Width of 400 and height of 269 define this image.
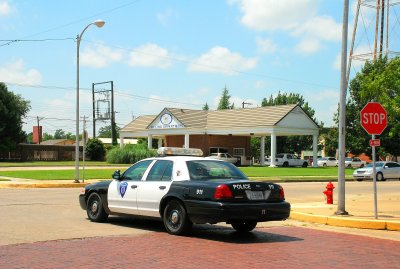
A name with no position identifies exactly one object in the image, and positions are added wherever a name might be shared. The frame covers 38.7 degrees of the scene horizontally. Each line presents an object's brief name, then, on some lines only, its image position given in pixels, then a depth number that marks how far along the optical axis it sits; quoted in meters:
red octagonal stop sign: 13.17
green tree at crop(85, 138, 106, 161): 74.81
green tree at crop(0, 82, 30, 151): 70.12
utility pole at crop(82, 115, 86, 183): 29.37
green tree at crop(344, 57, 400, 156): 31.70
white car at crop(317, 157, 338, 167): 83.51
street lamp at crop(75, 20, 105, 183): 27.29
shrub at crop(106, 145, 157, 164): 61.24
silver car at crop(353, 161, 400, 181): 39.92
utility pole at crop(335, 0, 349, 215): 14.26
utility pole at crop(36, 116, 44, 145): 112.53
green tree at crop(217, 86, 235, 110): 108.62
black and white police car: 10.12
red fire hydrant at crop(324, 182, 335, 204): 17.88
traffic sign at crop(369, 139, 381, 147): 12.87
